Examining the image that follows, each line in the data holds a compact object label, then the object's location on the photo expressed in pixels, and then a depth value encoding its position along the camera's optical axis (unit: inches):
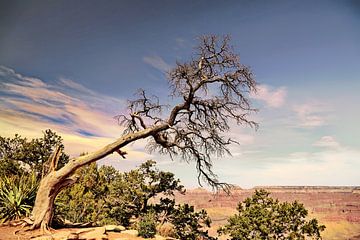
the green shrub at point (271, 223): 677.3
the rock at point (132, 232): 503.5
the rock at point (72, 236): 391.2
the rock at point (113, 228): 487.6
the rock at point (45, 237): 375.6
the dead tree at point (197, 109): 533.0
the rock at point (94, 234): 408.8
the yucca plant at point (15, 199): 446.0
